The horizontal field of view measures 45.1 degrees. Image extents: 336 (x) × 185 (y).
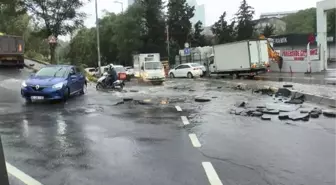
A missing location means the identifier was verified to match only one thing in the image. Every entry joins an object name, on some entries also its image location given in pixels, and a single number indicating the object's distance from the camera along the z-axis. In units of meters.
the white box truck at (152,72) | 30.58
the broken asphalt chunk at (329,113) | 11.57
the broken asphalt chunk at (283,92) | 17.08
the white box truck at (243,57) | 31.94
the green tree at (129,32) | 64.88
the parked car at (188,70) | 38.31
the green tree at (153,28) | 66.25
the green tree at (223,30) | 71.06
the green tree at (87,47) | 72.36
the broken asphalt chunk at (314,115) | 11.46
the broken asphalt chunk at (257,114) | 11.73
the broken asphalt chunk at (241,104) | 14.05
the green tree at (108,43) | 74.54
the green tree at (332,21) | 72.00
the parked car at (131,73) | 35.92
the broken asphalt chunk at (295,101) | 14.74
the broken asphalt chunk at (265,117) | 11.08
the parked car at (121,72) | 29.57
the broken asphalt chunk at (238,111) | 12.19
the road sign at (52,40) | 27.30
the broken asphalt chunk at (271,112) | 12.09
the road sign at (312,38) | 34.62
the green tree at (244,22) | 71.69
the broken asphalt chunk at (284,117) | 11.16
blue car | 15.15
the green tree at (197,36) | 71.66
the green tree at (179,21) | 69.62
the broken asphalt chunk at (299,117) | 10.97
